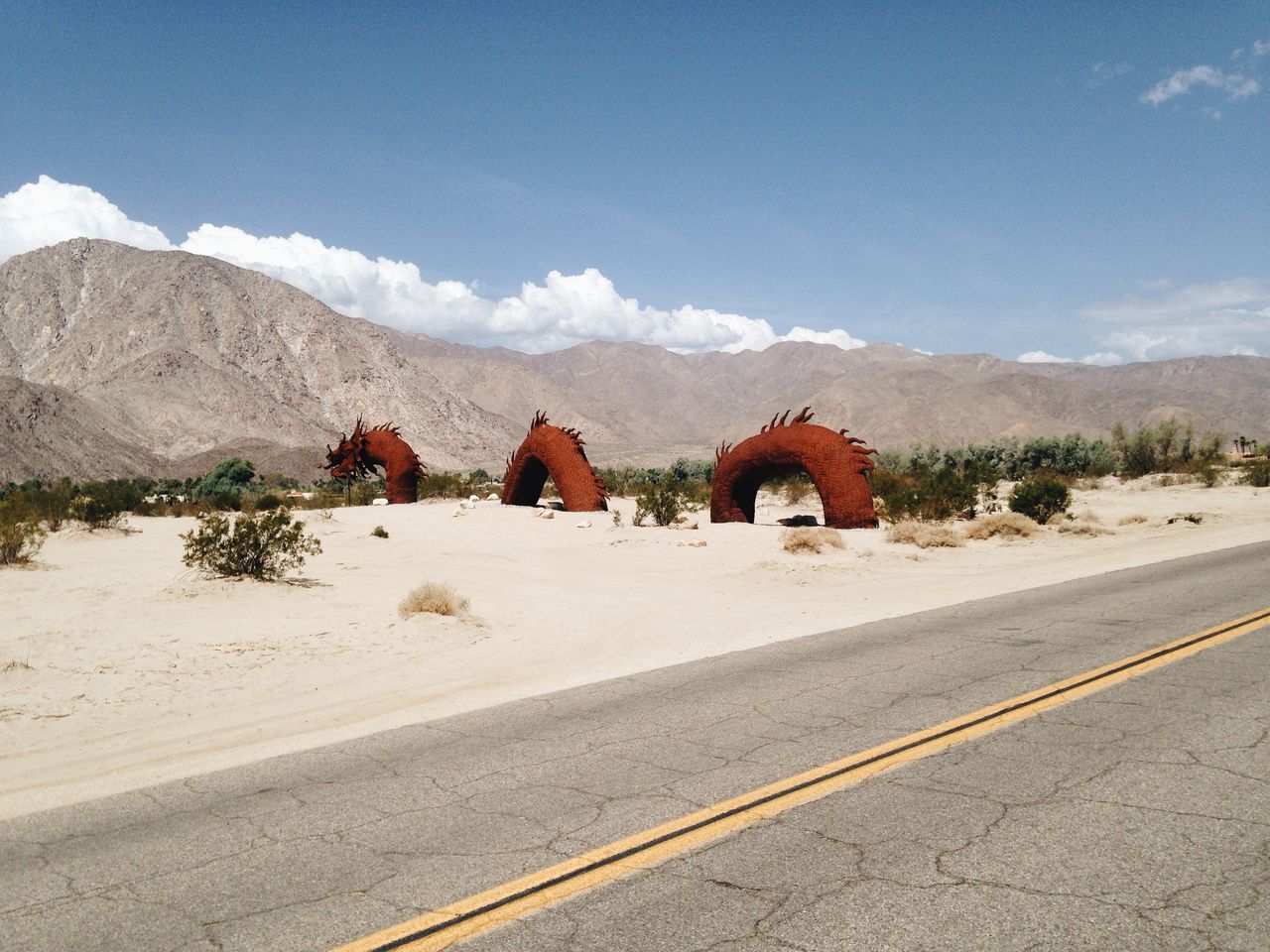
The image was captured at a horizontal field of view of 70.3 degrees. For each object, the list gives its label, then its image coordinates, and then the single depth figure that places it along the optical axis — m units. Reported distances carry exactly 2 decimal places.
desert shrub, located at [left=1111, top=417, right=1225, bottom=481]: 47.22
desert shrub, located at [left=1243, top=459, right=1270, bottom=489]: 38.06
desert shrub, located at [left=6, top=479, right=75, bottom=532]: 20.97
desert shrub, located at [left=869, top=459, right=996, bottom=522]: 24.09
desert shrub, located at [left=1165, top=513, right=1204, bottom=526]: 25.58
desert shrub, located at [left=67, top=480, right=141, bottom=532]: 21.42
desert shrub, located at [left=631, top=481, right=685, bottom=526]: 24.17
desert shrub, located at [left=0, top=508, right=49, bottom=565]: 14.54
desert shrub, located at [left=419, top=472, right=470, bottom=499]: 37.19
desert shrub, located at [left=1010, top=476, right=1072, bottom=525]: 23.80
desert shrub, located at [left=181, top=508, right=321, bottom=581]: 12.93
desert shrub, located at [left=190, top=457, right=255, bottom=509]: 44.70
